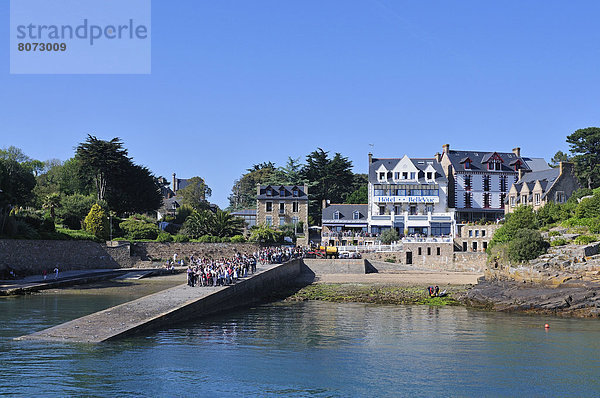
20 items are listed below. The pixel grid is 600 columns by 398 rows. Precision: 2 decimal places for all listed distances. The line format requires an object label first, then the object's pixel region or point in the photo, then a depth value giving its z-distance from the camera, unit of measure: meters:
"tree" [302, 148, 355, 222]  90.88
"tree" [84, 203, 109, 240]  62.12
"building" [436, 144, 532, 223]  75.56
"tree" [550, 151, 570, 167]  122.91
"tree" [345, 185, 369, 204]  85.81
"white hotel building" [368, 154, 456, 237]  73.25
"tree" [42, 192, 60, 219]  65.12
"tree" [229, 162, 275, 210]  107.38
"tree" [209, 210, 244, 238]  66.69
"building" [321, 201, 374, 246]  73.67
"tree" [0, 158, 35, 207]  56.98
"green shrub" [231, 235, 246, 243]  64.25
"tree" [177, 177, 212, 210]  94.88
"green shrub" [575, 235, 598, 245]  43.31
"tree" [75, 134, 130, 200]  72.94
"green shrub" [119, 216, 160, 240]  65.00
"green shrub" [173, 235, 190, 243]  64.14
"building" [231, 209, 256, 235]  86.62
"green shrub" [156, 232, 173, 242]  63.91
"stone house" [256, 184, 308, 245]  77.12
